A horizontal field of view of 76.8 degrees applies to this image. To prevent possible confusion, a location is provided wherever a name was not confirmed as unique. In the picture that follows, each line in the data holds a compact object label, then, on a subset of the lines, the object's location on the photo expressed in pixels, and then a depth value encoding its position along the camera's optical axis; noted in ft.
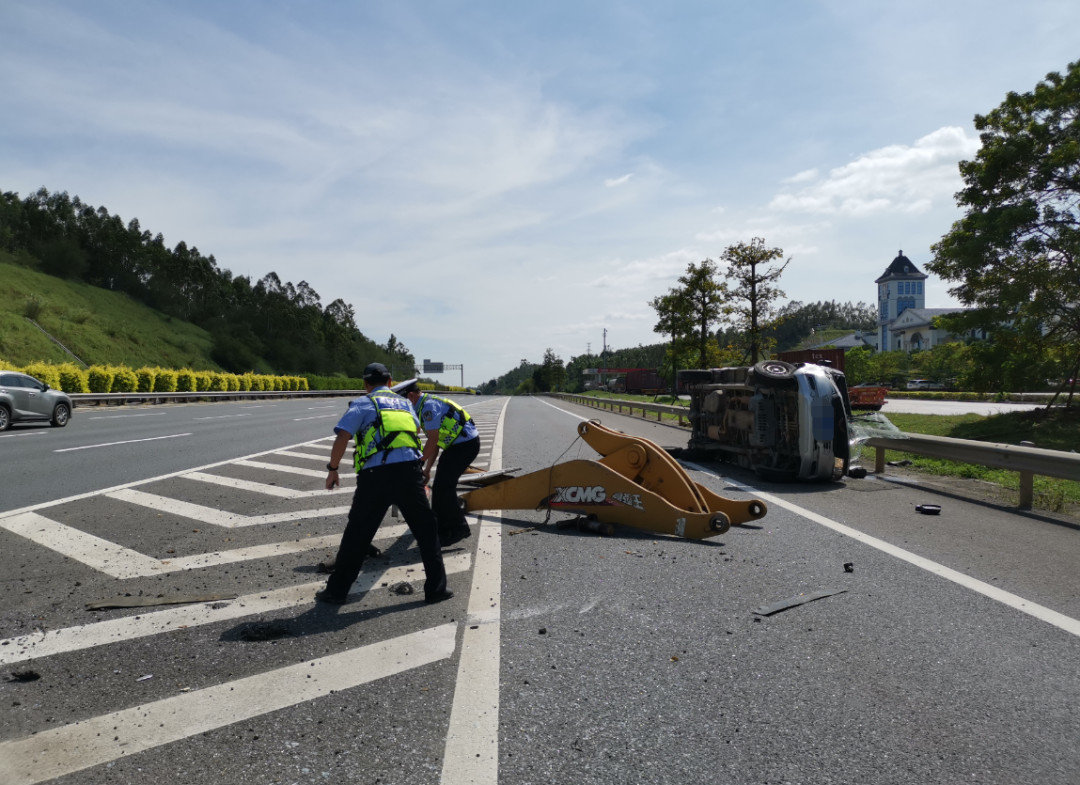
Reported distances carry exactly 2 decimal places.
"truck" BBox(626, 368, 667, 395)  289.94
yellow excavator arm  20.24
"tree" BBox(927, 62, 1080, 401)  62.39
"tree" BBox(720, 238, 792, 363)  92.68
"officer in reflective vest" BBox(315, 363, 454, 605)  14.46
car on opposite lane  58.85
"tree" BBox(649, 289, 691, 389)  113.53
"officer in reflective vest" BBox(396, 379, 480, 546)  19.69
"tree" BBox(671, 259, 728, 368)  111.24
